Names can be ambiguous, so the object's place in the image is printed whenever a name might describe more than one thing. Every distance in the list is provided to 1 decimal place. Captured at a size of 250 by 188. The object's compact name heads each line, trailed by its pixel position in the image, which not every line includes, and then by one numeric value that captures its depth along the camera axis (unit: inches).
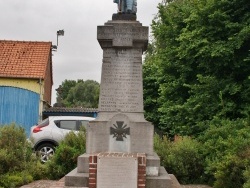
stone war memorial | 306.7
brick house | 949.8
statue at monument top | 397.7
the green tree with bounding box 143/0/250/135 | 587.5
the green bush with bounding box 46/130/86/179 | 500.3
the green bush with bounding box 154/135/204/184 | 509.4
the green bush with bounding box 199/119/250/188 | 419.2
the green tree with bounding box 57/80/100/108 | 3147.1
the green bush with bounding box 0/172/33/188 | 446.6
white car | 608.1
